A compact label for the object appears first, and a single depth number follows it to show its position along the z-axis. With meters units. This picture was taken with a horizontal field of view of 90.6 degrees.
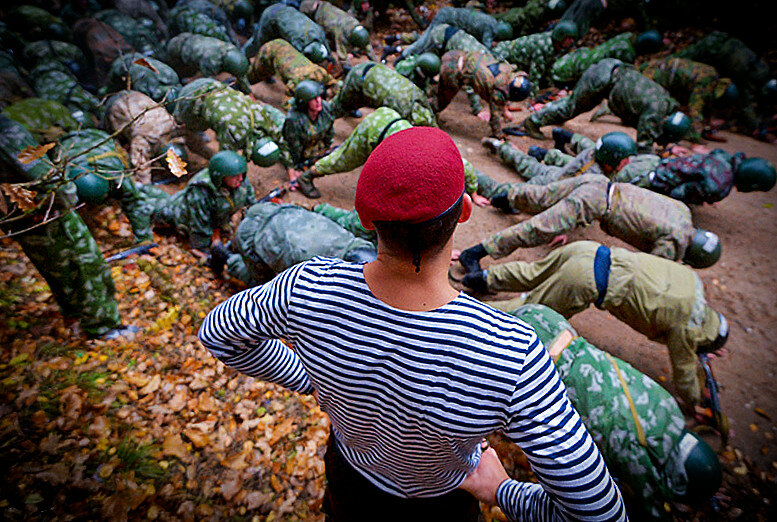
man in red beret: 0.75
